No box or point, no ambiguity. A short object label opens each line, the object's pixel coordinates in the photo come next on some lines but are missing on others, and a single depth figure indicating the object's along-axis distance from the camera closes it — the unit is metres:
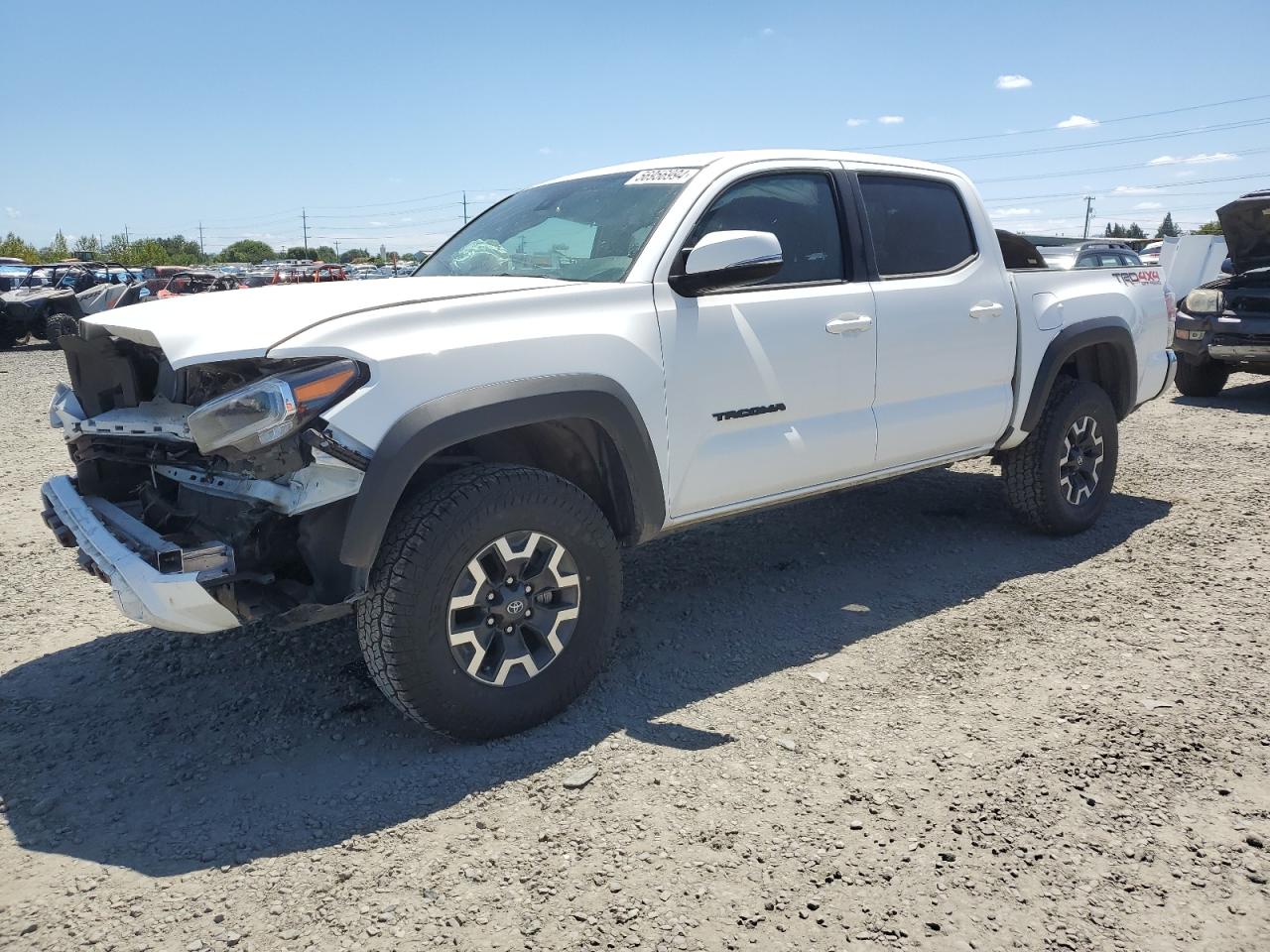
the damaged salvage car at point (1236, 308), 9.20
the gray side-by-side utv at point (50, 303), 17.44
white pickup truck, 2.72
